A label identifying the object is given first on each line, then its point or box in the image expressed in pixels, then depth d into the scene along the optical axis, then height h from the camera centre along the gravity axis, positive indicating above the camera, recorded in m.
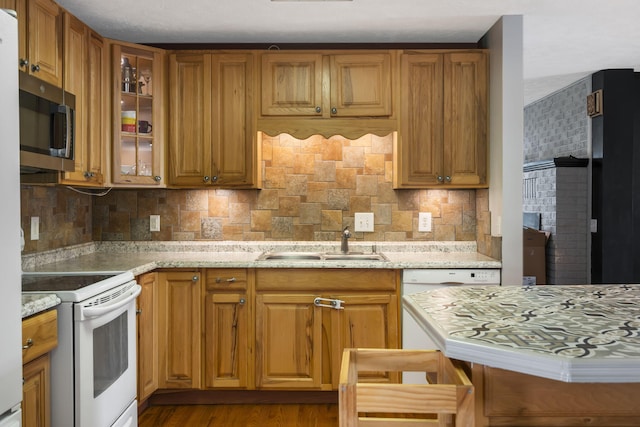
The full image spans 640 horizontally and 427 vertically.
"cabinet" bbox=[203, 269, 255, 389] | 3.26 -0.74
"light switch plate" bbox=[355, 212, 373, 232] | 3.84 -0.06
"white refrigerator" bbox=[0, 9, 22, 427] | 1.48 -0.06
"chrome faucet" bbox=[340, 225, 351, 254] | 3.68 -0.22
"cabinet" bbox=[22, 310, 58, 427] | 1.85 -0.57
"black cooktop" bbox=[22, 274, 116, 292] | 2.21 -0.32
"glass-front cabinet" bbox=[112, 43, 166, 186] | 3.37 +0.64
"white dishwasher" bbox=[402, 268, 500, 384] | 3.19 -0.43
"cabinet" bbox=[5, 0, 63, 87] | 2.41 +0.86
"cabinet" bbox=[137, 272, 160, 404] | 3.07 -0.75
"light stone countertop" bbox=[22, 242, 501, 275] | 3.11 -0.30
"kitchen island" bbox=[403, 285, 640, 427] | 1.21 -0.34
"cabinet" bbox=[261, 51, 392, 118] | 3.52 +0.86
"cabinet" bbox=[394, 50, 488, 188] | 3.52 +0.62
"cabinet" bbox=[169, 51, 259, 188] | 3.53 +0.63
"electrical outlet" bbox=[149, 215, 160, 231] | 3.83 -0.07
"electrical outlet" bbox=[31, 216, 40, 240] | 2.96 -0.08
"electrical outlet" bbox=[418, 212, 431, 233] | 3.82 -0.08
